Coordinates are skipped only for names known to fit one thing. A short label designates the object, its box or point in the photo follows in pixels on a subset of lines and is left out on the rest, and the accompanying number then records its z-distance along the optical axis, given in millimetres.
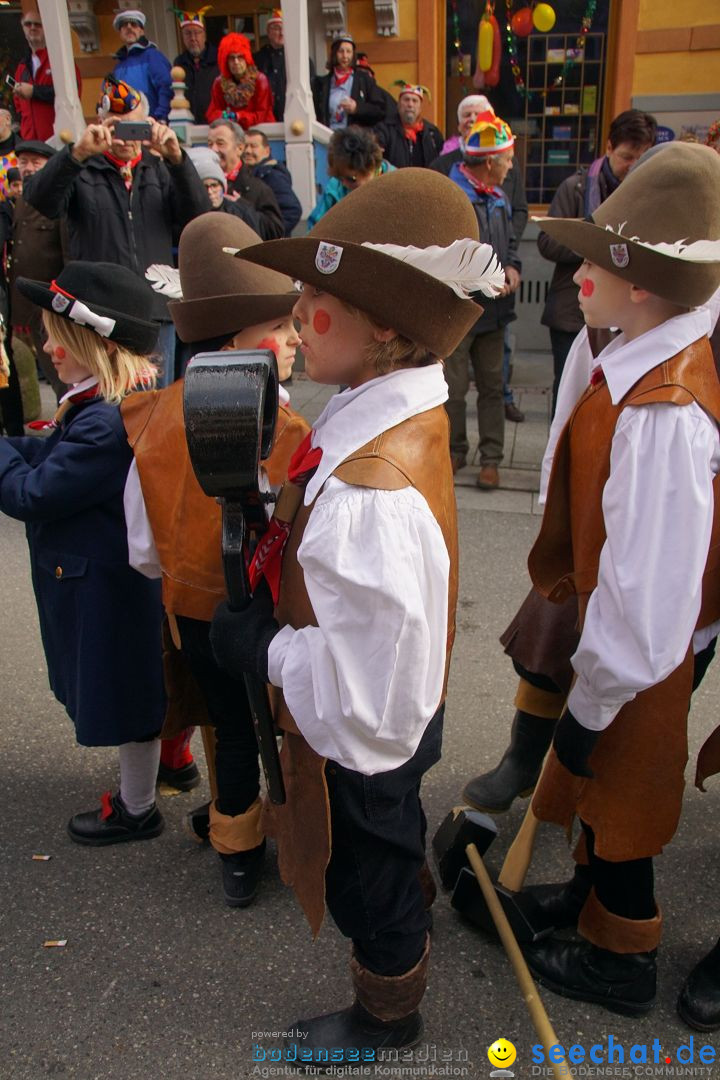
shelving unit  9883
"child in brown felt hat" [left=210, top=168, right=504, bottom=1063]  1375
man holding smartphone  4523
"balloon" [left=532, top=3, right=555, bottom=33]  9430
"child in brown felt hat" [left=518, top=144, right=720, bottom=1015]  1635
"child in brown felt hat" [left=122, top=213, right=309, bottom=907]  2014
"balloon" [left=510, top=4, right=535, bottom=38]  9656
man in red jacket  9633
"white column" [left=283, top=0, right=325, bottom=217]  8539
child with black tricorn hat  2184
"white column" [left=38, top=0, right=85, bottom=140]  9055
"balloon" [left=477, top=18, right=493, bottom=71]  9578
